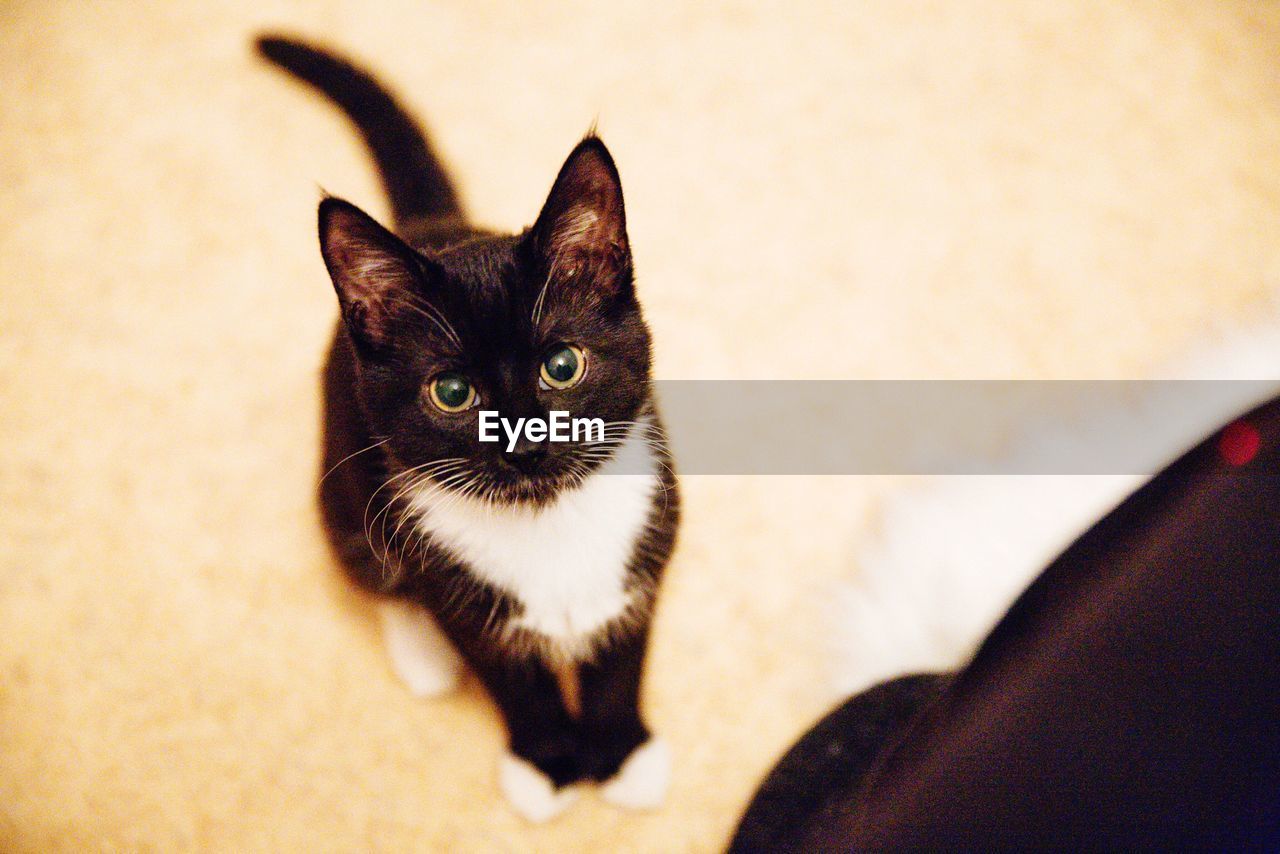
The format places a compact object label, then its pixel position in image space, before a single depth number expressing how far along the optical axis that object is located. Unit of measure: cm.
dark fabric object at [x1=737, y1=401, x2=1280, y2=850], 44
